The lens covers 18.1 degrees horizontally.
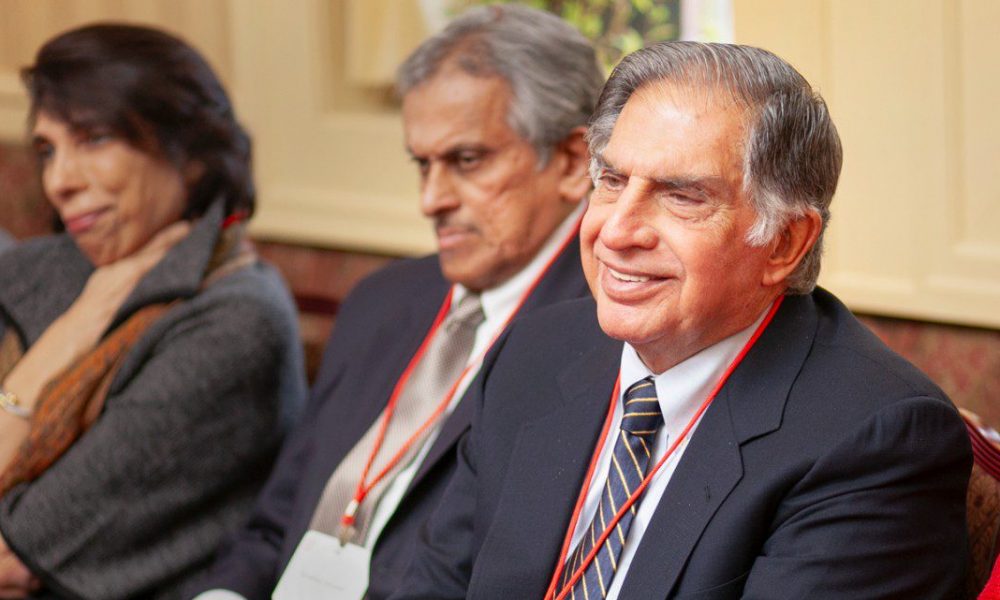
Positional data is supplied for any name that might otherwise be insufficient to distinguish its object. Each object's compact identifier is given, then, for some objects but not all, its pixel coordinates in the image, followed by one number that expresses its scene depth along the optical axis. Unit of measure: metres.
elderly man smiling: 2.36
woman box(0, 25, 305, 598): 2.90
